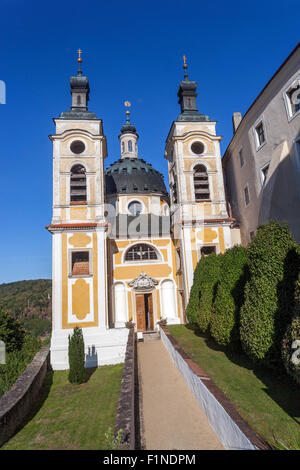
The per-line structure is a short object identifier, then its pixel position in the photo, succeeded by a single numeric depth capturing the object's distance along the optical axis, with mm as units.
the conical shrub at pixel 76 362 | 13797
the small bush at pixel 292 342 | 5480
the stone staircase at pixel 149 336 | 18208
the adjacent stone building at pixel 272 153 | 12805
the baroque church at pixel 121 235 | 18391
